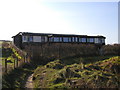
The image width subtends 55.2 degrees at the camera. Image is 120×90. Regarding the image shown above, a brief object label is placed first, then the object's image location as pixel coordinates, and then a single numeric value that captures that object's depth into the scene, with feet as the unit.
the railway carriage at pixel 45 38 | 101.81
